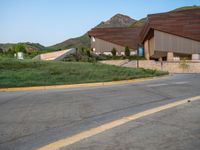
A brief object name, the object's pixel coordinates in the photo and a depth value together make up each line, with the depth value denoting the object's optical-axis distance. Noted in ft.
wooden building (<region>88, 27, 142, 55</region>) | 155.42
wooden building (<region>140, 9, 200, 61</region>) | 102.40
